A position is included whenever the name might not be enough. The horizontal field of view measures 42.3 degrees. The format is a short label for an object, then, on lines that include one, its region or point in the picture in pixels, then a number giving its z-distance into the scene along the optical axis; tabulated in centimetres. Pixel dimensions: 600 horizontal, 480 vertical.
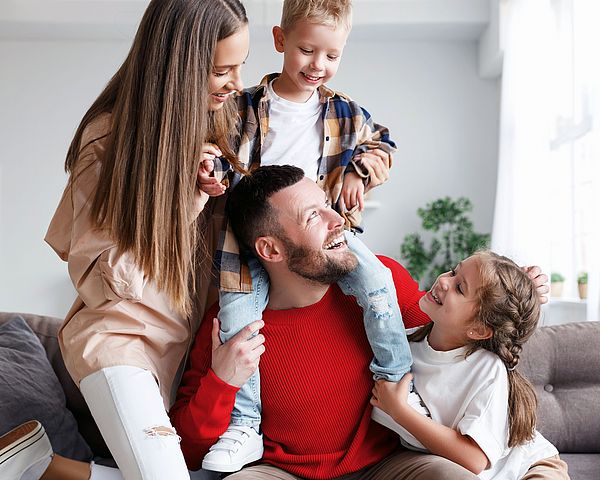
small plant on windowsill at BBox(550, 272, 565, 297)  492
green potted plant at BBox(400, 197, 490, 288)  605
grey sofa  249
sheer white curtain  475
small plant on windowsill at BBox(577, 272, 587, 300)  454
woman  183
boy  204
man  204
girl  190
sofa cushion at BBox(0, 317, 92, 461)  225
